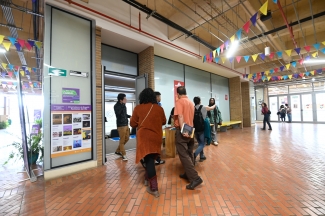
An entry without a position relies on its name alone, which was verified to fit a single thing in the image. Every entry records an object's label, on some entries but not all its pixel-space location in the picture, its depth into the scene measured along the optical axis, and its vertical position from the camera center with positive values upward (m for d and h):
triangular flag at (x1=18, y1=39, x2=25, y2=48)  3.76 +1.87
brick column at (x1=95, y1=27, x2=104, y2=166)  3.41 +0.06
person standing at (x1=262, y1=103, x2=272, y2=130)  8.40 -0.15
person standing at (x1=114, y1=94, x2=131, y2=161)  3.58 -0.17
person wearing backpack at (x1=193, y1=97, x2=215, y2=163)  2.96 -0.19
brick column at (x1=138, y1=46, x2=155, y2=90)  4.90 +1.69
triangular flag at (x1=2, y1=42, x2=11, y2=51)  3.53 +1.72
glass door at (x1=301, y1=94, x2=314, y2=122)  12.19 +0.22
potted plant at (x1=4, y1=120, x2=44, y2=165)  3.25 -0.70
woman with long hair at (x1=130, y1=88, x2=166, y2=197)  2.12 -0.28
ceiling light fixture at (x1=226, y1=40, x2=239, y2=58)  4.76 +2.24
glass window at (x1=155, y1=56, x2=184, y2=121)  6.01 +1.42
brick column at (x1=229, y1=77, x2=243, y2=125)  9.79 +0.79
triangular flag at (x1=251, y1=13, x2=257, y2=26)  3.26 +2.06
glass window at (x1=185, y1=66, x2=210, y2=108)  7.43 +1.51
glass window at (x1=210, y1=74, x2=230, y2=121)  9.18 +1.19
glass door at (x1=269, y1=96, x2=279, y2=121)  14.28 +0.37
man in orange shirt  2.26 -0.31
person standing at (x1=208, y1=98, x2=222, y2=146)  5.20 -0.27
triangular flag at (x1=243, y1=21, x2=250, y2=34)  3.48 +2.00
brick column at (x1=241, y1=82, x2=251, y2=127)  10.80 +0.52
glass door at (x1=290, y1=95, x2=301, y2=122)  12.89 +0.18
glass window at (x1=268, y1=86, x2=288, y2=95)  13.59 +1.94
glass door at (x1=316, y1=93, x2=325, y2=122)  11.59 +0.20
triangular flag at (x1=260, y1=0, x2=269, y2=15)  2.79 +1.96
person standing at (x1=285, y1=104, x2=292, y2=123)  12.70 -0.34
